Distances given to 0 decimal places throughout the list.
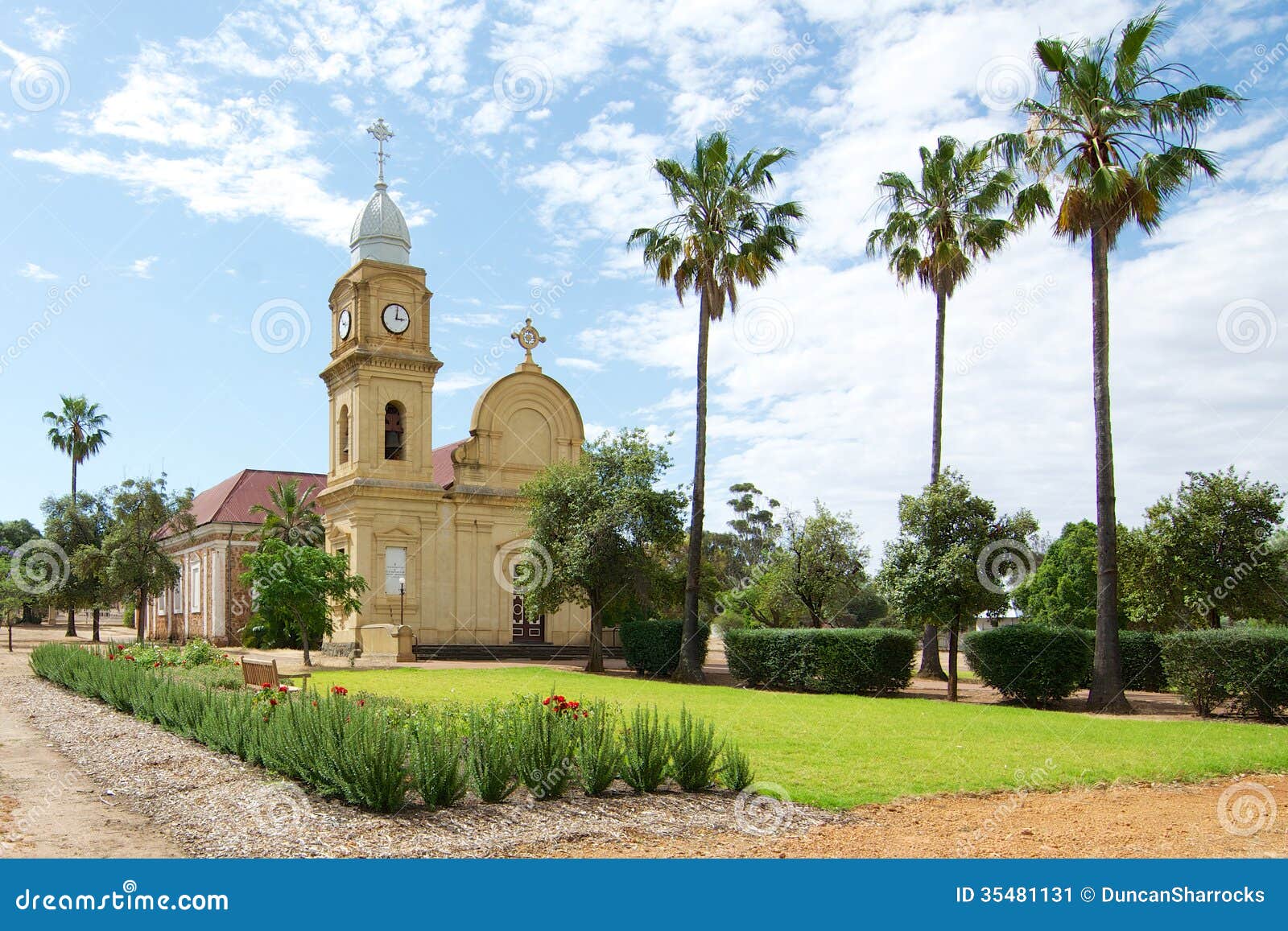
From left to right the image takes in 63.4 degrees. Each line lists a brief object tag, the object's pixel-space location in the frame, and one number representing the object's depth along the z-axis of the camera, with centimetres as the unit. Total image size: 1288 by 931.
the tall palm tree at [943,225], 2775
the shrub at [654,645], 2988
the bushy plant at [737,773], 1050
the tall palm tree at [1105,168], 1977
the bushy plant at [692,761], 1036
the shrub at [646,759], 1025
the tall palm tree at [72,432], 5428
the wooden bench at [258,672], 1681
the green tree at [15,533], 8200
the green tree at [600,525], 3058
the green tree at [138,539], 4025
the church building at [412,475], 3847
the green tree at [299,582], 2952
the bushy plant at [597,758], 1002
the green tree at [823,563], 3145
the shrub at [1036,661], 2069
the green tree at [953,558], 2150
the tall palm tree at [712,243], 2727
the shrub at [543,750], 988
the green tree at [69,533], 4500
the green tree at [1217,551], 2212
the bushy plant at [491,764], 960
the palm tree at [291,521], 4103
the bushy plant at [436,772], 928
